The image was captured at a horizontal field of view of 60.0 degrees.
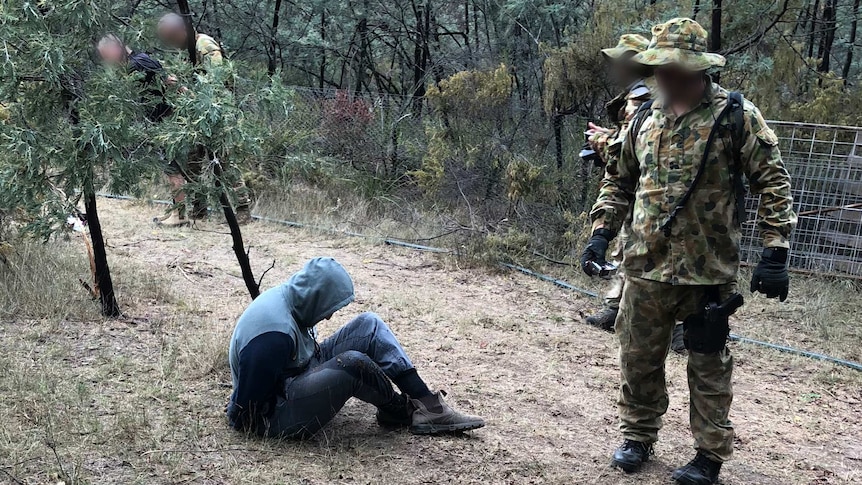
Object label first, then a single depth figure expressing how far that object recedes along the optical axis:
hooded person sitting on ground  3.15
